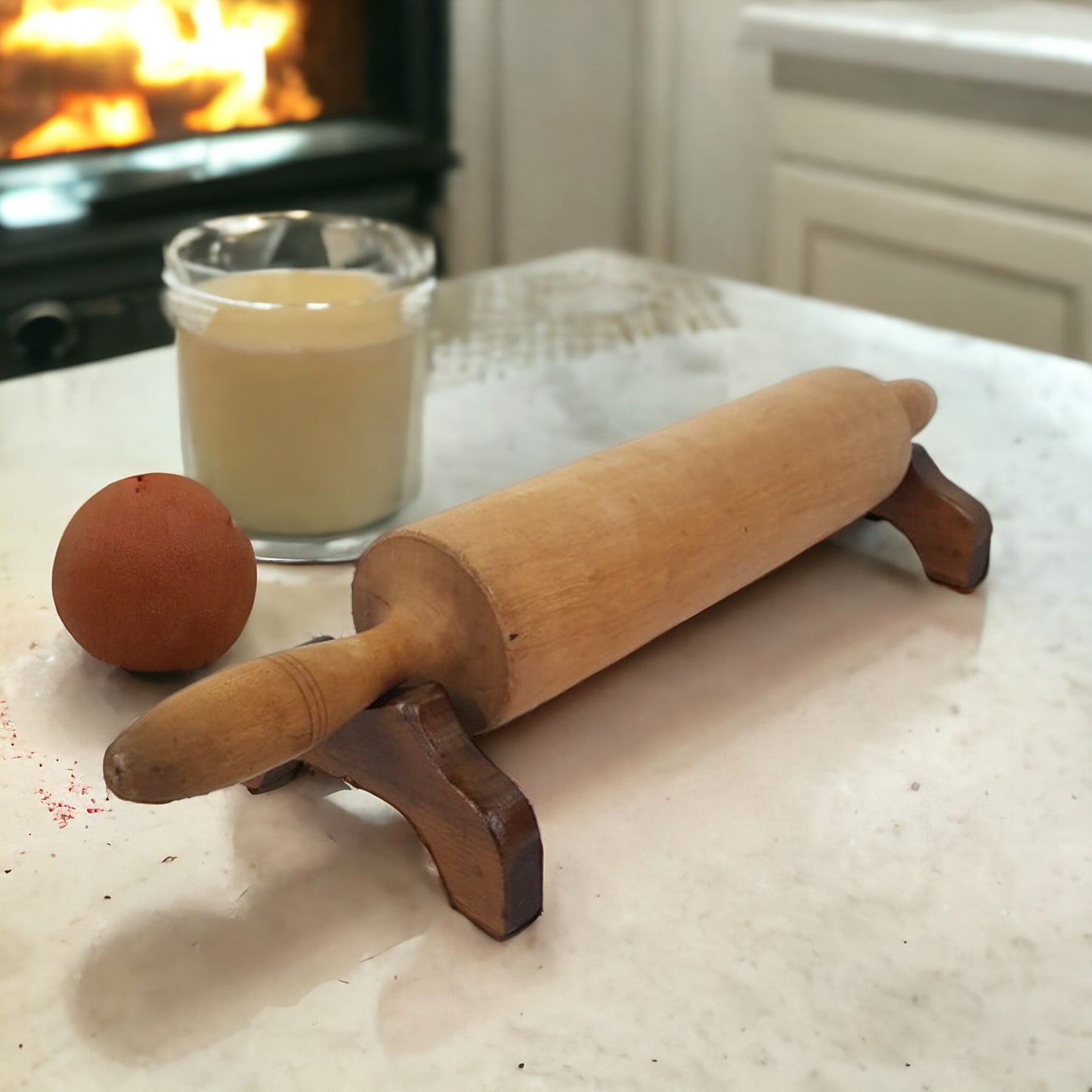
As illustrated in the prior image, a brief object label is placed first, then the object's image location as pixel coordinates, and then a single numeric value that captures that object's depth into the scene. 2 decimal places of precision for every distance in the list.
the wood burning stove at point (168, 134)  1.67
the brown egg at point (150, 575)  0.53
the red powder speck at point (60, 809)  0.48
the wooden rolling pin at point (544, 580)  0.40
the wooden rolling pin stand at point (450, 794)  0.43
